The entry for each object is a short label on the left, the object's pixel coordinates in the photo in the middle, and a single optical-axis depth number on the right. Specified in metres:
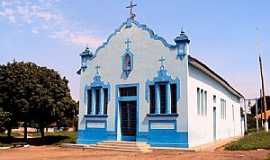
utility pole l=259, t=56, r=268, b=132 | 26.30
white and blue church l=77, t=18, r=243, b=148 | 14.74
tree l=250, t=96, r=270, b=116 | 56.72
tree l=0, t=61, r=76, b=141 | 18.05
